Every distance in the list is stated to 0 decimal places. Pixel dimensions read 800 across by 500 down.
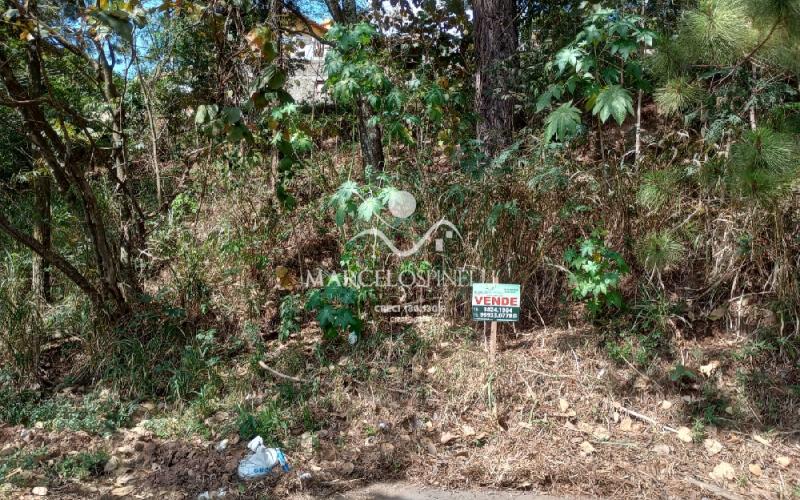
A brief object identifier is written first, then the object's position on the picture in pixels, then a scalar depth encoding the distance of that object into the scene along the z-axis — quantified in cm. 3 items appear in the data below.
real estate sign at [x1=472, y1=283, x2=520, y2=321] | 385
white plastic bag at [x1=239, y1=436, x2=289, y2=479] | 320
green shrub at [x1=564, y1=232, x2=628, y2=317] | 383
